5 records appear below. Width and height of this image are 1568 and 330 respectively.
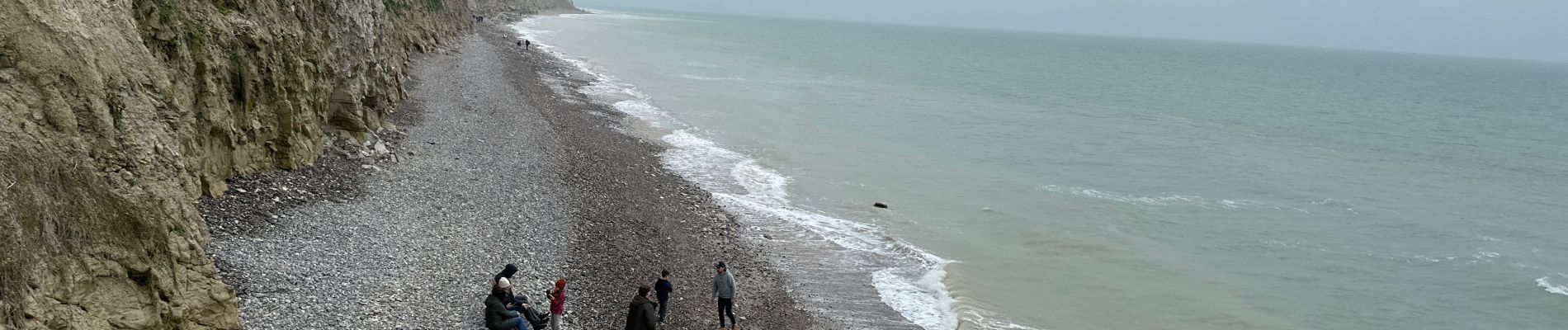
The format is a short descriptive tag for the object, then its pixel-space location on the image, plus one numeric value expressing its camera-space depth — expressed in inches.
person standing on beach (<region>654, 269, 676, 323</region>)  634.2
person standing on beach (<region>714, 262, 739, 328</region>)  645.3
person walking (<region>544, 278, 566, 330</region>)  577.3
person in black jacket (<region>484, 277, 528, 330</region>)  546.3
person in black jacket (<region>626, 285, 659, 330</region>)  558.6
